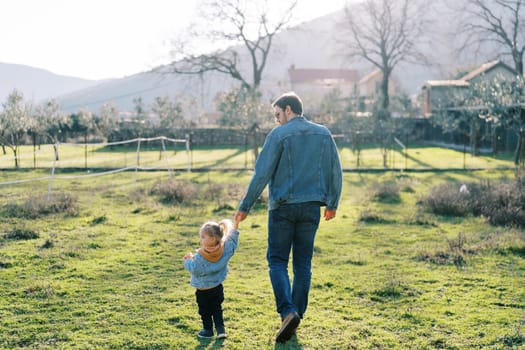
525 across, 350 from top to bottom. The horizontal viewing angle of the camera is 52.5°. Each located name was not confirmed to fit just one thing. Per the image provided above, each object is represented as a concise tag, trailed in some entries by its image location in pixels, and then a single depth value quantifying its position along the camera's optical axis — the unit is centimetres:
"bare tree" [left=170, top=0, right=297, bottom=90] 4631
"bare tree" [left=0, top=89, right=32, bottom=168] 2712
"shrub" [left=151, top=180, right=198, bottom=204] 1387
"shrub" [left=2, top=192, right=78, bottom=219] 1180
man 463
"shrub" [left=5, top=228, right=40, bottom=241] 944
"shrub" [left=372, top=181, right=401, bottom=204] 1444
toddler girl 459
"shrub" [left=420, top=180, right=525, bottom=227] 1068
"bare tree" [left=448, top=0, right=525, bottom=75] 4397
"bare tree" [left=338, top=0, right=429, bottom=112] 5484
